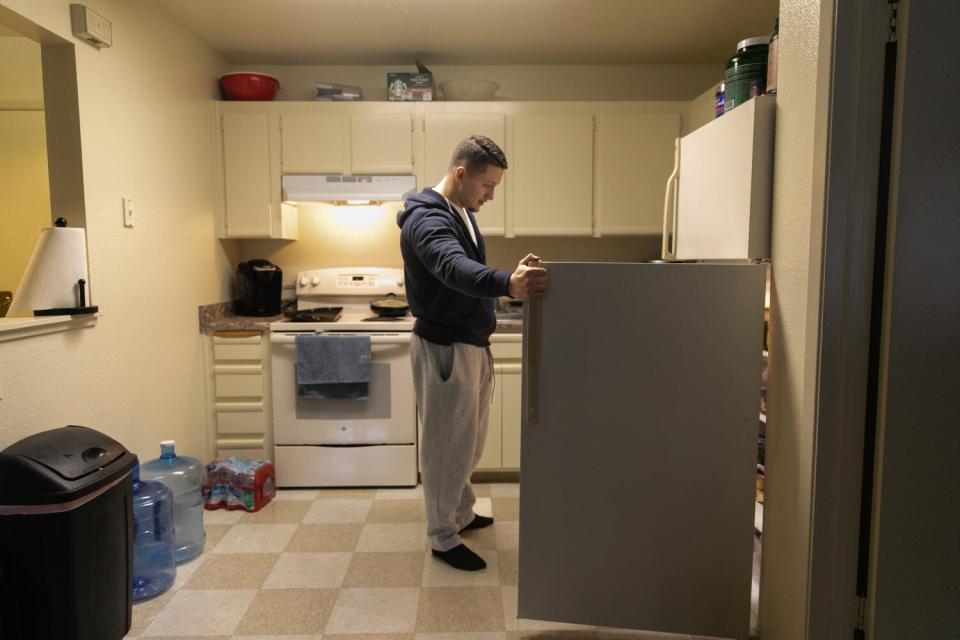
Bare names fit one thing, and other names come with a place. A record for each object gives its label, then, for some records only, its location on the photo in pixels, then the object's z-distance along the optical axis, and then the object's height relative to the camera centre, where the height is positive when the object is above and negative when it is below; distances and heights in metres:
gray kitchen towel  2.76 -0.40
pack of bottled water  2.63 -0.97
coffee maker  3.10 -0.06
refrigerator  1.49 -0.41
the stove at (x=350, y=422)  2.84 -0.73
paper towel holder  1.85 -0.11
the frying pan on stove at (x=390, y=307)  3.08 -0.17
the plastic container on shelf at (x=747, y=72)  1.62 +0.58
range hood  3.06 +0.47
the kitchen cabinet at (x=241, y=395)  2.91 -0.61
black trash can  1.41 -0.67
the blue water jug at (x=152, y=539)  1.98 -0.93
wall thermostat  1.95 +0.86
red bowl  3.06 +1.02
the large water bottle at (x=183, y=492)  2.21 -0.86
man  1.93 -0.24
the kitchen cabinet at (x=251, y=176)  3.05 +0.53
